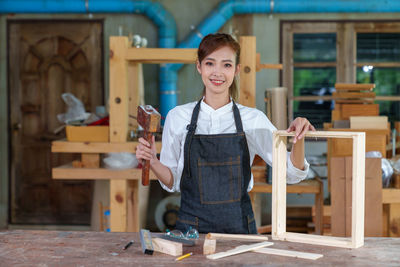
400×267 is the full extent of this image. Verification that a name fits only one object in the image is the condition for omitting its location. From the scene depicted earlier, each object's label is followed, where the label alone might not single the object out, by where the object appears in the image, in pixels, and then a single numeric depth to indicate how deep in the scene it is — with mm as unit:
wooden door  6008
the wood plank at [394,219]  3373
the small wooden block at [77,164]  3758
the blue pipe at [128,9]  5691
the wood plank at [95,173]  3643
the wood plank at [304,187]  3754
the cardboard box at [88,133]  3662
